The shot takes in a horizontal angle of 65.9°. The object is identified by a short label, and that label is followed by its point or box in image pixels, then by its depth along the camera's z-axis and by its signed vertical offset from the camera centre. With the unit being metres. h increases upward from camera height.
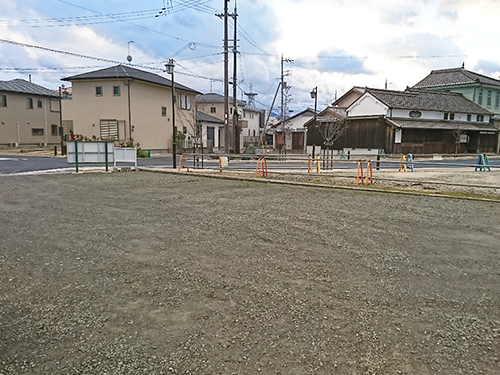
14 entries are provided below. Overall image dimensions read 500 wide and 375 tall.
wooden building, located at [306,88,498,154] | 32.09 +1.79
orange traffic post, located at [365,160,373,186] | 12.28 -1.04
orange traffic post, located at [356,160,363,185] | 12.45 -1.08
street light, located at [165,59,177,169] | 17.44 +3.54
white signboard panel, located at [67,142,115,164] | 16.95 -0.35
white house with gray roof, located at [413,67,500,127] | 42.69 +6.91
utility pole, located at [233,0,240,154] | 26.91 +5.07
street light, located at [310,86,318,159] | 33.42 +4.33
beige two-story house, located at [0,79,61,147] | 36.38 +2.94
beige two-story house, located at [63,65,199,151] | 30.30 +3.07
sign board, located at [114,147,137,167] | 17.52 -0.48
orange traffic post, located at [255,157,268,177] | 14.84 -1.04
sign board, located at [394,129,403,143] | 31.25 +0.80
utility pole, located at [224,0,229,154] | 26.03 +4.80
